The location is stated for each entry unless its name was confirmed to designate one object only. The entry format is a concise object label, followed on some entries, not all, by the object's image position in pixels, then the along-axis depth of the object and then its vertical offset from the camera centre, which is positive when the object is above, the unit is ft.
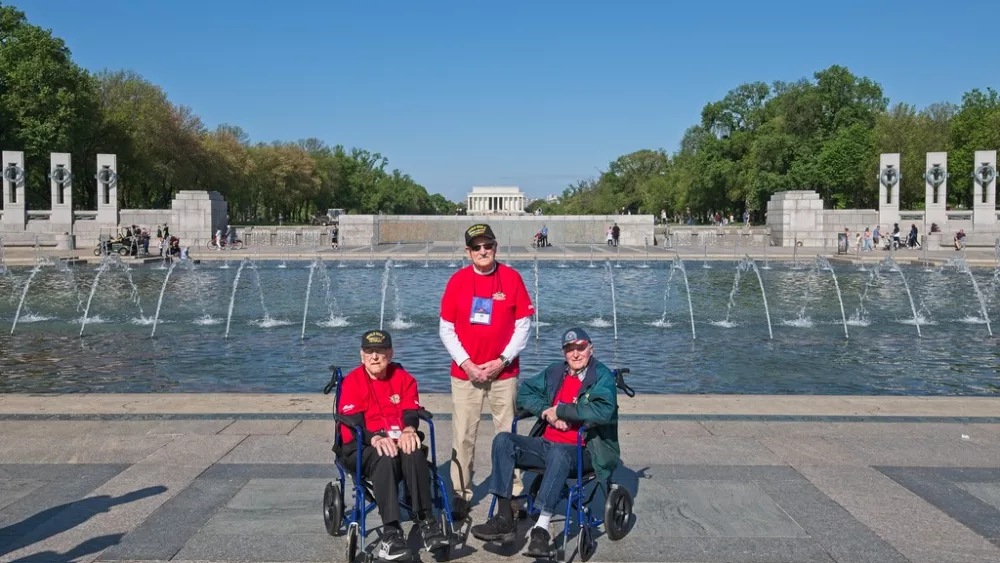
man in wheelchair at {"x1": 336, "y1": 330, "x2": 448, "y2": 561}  16.03 -3.78
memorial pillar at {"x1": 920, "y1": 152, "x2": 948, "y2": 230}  148.97 +9.20
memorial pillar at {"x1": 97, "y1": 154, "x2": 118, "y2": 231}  151.02 +6.98
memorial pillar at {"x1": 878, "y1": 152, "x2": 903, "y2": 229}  152.35 +9.02
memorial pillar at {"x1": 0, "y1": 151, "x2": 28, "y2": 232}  146.41 +6.62
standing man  18.13 -2.07
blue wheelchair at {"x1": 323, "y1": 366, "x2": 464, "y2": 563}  16.12 -5.12
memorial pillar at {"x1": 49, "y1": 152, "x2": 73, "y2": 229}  148.66 +7.43
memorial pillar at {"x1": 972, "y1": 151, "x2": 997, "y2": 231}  147.21 +7.34
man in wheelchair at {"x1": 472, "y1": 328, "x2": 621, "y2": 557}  16.60 -3.90
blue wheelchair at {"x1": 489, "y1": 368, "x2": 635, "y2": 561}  16.26 -5.19
